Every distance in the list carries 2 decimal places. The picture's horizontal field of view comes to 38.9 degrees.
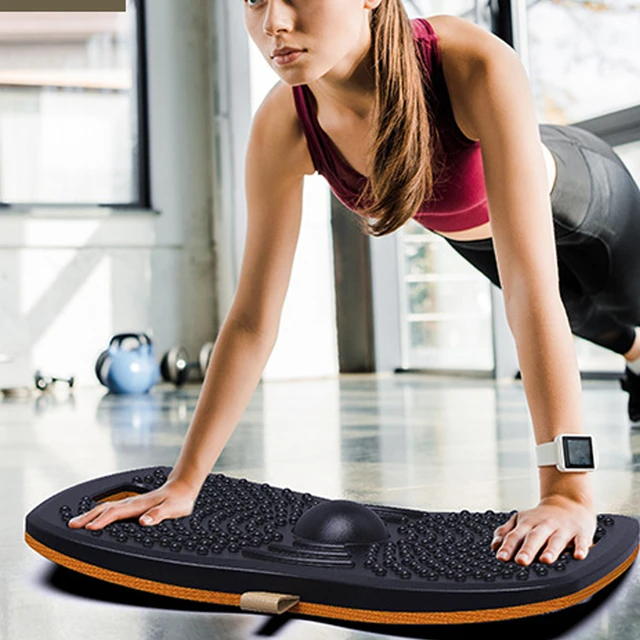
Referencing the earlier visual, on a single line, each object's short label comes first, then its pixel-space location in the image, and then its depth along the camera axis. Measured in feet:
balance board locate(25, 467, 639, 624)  2.63
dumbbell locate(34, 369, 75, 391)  14.53
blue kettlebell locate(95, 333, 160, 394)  13.26
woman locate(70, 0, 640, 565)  3.15
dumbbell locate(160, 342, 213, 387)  14.55
